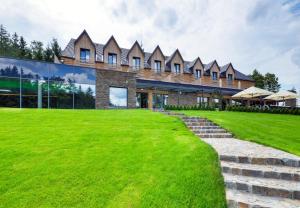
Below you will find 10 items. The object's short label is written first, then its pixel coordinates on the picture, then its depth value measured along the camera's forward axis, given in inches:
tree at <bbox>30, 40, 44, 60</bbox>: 2043.3
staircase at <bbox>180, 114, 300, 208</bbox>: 161.5
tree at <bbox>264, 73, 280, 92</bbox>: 2119.8
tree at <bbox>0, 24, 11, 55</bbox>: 2257.1
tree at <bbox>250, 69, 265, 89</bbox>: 2086.5
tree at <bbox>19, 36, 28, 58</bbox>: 2146.9
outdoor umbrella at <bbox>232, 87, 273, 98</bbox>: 863.7
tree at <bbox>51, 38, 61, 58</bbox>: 2044.7
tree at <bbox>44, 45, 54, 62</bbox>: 1999.3
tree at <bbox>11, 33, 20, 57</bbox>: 2212.1
